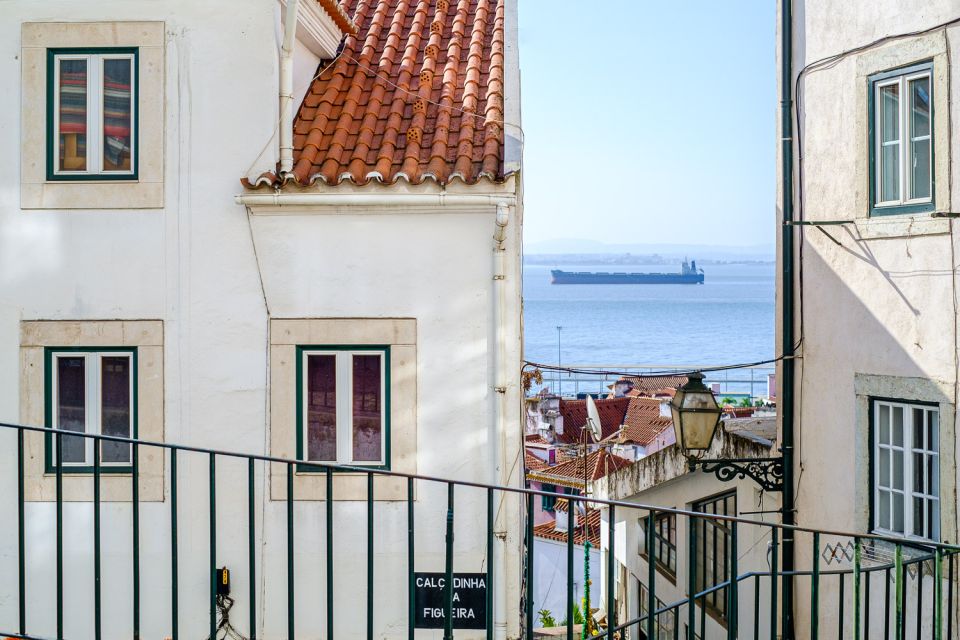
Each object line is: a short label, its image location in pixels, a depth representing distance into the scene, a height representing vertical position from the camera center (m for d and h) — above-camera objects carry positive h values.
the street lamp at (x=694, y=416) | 9.33 -0.80
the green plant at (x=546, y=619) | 24.56 -6.66
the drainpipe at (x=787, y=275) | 10.07 +0.41
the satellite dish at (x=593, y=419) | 17.67 -1.58
